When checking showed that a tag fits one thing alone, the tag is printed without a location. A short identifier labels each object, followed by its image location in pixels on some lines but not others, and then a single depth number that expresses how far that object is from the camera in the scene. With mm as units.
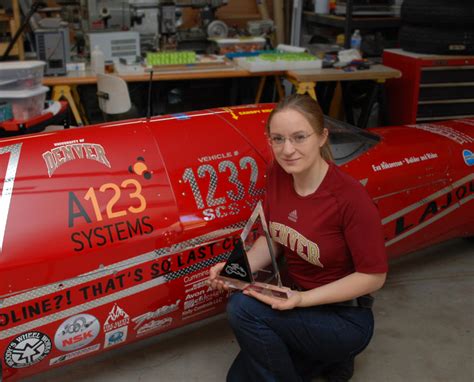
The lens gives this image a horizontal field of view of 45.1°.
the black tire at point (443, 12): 3986
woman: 1727
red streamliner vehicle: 1685
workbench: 3809
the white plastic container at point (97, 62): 4020
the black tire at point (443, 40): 4098
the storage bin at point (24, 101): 2791
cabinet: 4117
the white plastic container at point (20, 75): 2863
